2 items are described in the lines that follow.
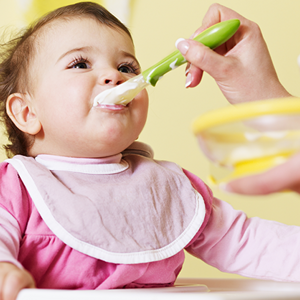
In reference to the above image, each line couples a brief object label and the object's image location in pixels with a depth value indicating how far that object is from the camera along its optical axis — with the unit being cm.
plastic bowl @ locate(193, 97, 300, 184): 42
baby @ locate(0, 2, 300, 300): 60
